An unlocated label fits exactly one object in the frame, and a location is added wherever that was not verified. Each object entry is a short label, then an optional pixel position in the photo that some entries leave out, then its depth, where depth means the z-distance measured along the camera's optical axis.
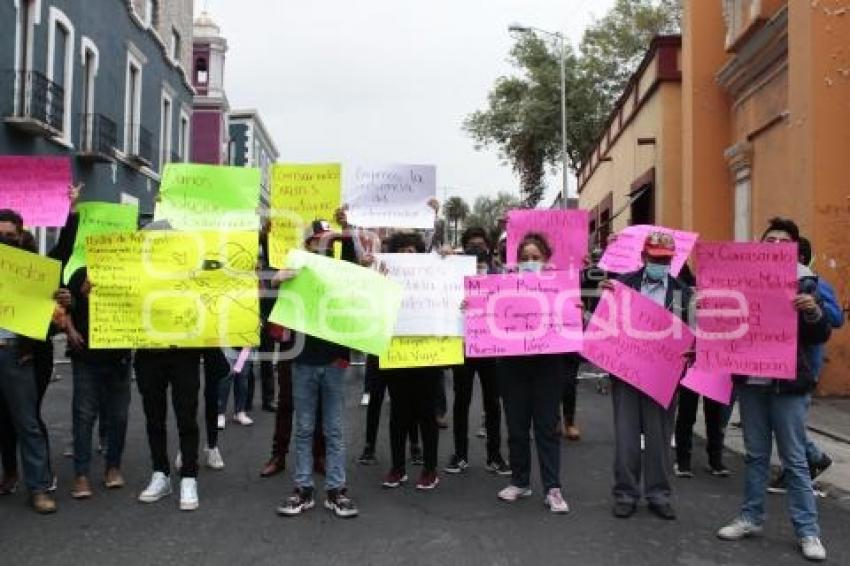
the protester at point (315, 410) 5.35
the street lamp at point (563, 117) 30.53
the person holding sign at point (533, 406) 5.56
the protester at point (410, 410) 6.00
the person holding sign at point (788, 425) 4.71
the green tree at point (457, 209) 58.19
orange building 10.20
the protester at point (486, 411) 6.52
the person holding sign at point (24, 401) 5.25
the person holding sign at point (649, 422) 5.42
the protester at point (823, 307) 4.79
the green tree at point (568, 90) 36.03
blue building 16.39
